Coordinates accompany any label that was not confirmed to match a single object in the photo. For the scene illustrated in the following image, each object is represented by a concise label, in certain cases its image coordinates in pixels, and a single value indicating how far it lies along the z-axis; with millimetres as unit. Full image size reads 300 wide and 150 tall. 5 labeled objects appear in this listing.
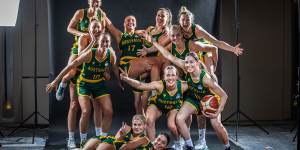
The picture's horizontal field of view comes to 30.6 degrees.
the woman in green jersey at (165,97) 6547
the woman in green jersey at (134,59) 7301
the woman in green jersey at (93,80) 6750
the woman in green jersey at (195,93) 6512
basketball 6523
